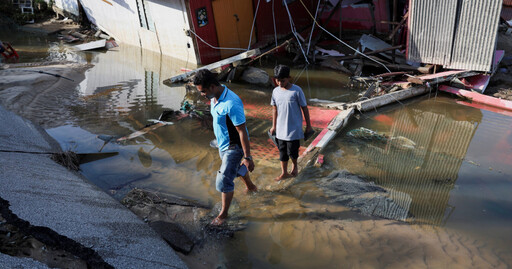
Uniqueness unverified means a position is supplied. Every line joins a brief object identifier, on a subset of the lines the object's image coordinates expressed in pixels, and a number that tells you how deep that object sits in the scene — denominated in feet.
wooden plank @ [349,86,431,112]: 26.39
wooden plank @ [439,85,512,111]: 27.35
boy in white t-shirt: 15.17
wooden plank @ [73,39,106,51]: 52.06
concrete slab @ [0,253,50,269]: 8.29
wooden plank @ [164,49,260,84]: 32.14
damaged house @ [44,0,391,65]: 41.47
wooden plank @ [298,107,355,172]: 18.76
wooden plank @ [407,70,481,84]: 30.33
